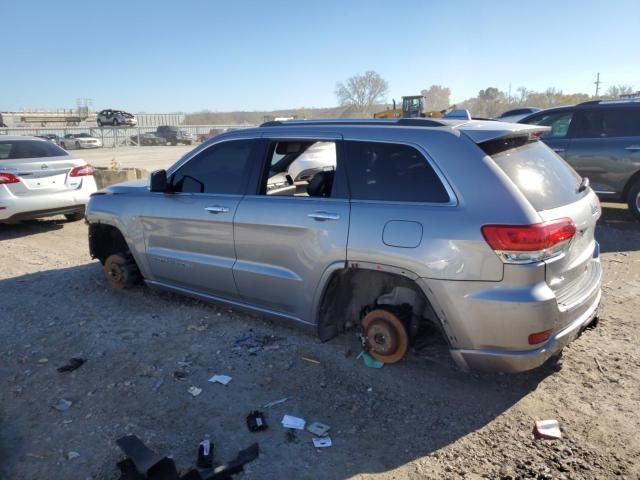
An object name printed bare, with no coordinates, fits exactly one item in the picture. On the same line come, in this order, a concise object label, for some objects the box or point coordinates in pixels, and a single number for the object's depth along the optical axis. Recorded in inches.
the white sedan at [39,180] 303.3
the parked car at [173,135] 1851.6
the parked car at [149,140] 1827.0
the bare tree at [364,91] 3855.8
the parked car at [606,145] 314.8
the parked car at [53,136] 1746.8
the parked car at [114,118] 2167.0
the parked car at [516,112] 549.9
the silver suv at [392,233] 117.4
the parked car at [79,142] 1637.6
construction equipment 1250.9
